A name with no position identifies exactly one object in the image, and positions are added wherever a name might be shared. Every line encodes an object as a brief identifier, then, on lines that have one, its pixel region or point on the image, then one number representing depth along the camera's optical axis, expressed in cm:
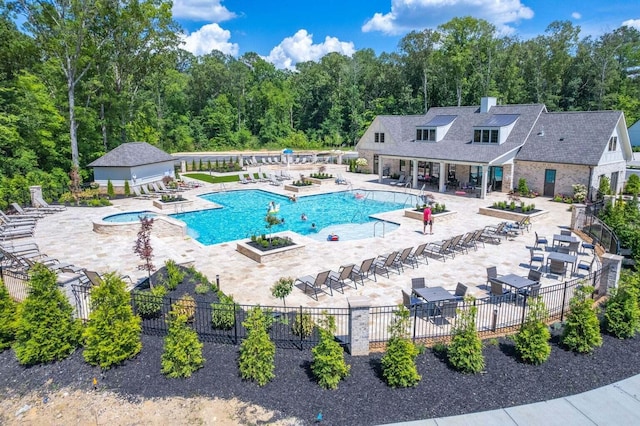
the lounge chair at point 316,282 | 1356
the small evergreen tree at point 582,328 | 1012
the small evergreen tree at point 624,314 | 1091
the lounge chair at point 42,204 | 2641
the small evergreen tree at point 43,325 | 980
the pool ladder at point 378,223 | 2282
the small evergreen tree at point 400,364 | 895
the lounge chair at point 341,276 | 1409
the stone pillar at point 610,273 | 1284
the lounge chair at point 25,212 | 2425
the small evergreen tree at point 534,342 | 970
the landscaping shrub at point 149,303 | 1159
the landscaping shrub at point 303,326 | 1077
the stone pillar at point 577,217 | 2097
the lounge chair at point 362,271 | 1472
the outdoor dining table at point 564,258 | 1531
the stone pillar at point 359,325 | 975
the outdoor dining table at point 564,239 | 1751
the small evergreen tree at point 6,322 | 1055
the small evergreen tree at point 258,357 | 904
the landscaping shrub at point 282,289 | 1183
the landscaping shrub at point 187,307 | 1092
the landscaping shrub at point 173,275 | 1355
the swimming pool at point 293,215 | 2308
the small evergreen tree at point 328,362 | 892
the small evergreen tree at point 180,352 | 926
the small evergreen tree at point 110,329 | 955
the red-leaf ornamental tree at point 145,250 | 1322
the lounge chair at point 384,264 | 1550
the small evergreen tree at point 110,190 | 3049
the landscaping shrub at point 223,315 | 1095
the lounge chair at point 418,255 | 1664
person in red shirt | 2120
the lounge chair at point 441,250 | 1716
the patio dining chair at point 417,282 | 1297
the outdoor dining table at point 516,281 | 1289
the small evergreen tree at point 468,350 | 938
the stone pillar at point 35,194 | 2635
